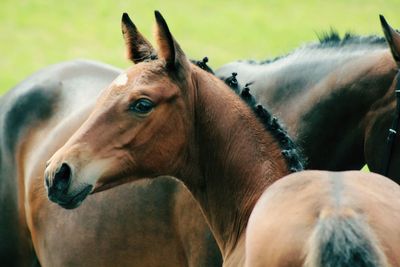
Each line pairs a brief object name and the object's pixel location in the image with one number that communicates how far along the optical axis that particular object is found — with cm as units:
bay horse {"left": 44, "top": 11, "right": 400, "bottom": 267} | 1084
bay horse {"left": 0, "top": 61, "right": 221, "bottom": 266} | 1362
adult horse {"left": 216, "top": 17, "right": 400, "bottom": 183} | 1214
